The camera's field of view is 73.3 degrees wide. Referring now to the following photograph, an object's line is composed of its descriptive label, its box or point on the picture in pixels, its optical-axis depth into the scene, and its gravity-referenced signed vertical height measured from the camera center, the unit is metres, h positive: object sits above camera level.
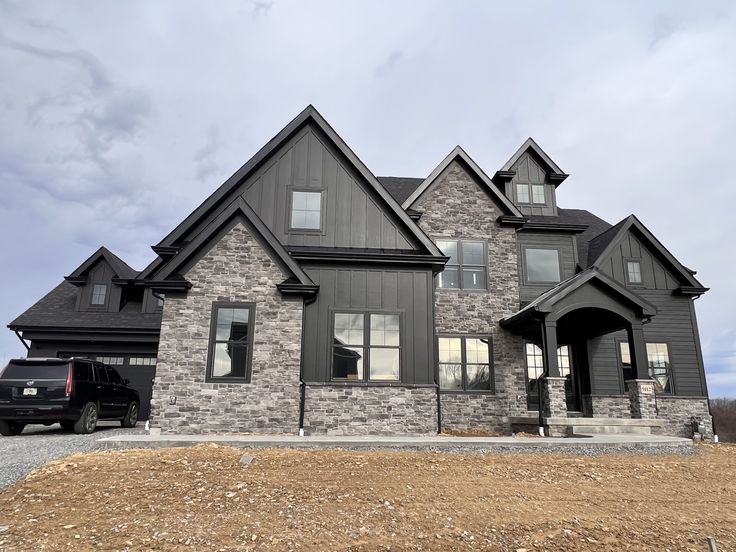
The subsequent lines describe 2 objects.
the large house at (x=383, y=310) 11.06 +2.10
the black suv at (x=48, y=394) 11.02 -0.14
